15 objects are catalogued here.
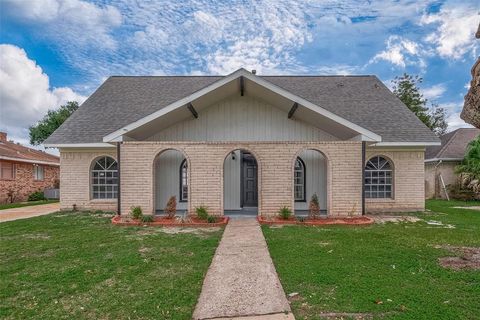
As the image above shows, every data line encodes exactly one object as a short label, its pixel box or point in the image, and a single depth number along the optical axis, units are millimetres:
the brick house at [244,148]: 9227
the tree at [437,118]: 30703
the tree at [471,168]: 16203
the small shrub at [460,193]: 16406
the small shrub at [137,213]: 9000
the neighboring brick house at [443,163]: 18172
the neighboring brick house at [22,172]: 16750
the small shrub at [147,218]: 8826
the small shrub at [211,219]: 8758
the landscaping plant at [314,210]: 9141
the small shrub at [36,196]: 18352
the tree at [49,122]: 29141
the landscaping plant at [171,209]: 9273
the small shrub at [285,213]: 8984
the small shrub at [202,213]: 8953
